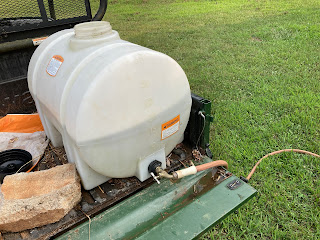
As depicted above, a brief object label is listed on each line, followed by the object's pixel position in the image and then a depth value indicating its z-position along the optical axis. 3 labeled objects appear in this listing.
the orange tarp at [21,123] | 2.67
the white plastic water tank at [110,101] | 1.48
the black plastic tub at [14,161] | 2.08
